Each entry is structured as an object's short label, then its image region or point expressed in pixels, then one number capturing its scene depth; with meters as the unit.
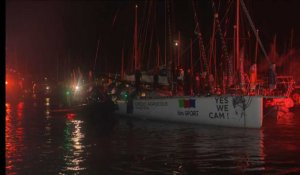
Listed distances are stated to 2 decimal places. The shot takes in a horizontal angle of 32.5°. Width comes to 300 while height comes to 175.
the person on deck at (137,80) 35.50
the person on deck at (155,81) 36.78
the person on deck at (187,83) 31.30
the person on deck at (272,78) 25.69
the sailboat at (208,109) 24.70
